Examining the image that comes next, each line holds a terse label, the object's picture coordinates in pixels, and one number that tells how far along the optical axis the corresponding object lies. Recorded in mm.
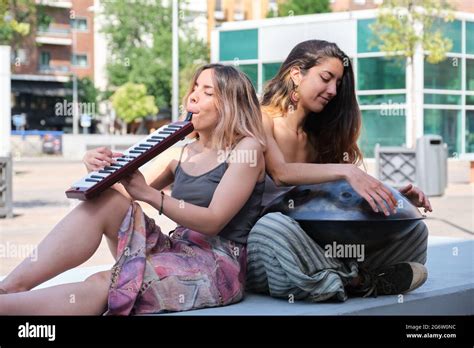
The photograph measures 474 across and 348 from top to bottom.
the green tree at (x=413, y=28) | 25531
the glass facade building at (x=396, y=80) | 29438
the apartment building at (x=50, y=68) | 65375
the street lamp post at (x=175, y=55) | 25800
